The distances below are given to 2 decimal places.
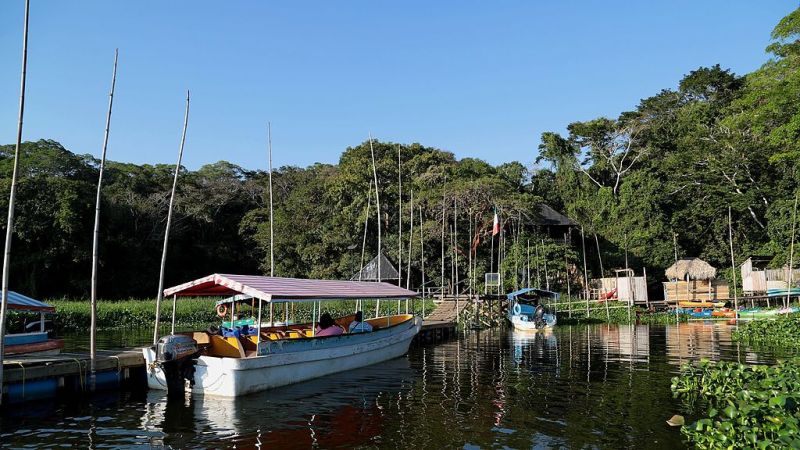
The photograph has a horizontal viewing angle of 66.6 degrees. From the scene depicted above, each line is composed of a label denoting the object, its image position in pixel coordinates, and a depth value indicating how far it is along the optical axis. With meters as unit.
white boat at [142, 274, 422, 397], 13.02
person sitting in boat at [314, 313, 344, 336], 16.72
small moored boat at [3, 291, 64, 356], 14.30
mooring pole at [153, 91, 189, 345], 14.07
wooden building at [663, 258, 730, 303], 37.38
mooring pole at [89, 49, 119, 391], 12.76
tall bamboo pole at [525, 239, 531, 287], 36.09
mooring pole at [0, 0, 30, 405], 10.38
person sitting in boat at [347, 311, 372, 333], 18.41
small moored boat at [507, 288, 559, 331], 30.47
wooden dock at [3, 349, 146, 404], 12.20
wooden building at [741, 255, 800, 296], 34.31
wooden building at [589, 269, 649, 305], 37.12
